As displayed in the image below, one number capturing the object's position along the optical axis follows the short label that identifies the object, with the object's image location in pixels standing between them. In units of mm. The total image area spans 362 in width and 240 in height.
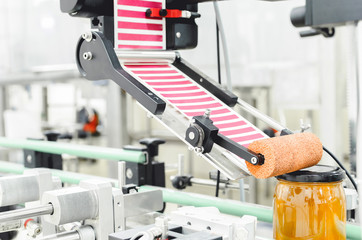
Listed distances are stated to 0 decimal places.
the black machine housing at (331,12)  584
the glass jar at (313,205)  745
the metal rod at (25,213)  741
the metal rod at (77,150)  1294
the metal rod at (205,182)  1364
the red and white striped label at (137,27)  939
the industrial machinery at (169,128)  737
